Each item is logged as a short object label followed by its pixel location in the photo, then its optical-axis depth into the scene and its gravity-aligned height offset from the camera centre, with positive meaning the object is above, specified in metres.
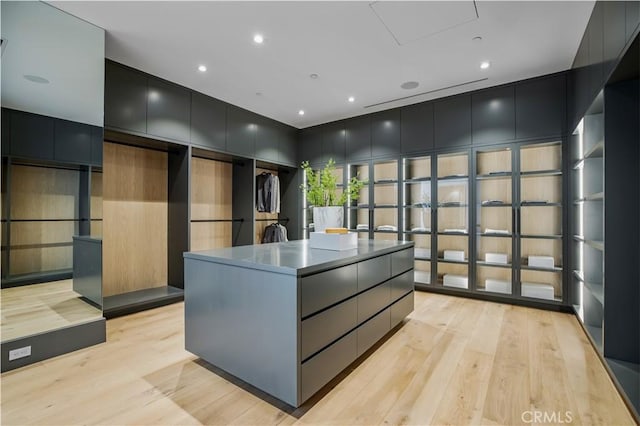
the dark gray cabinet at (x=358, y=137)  5.09 +1.32
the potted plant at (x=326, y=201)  2.62 +0.12
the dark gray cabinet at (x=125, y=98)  3.21 +1.27
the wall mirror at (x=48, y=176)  2.26 +0.31
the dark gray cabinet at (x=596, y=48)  2.25 +1.31
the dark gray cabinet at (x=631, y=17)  1.56 +1.06
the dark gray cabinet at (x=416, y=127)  4.48 +1.32
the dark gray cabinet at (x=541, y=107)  3.57 +1.31
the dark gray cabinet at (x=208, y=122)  4.09 +1.30
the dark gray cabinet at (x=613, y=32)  1.81 +1.17
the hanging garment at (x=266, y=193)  5.30 +0.37
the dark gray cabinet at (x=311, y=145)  5.64 +1.31
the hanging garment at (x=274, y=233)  5.50 -0.35
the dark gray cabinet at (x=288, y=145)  5.54 +1.29
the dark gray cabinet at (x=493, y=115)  3.88 +1.31
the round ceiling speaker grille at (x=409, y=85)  3.90 +1.70
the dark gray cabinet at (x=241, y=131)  4.59 +1.31
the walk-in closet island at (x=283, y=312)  1.69 -0.63
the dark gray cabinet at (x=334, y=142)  5.37 +1.30
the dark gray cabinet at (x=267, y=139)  5.07 +1.29
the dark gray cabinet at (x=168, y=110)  3.61 +1.28
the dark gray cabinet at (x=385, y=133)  4.78 +1.31
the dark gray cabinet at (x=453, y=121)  4.18 +1.32
